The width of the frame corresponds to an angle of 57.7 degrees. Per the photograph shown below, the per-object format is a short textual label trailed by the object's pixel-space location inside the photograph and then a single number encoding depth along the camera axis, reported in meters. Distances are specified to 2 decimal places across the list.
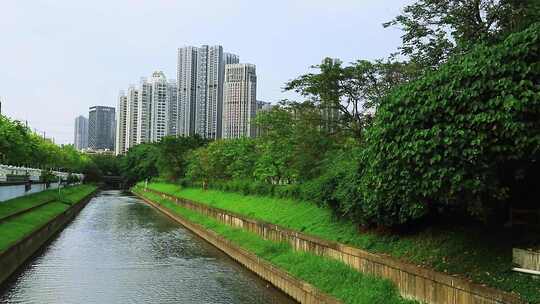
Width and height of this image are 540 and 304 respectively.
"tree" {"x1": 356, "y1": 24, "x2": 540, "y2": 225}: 8.98
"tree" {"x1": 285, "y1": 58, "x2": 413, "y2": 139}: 23.86
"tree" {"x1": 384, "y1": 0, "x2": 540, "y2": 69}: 13.37
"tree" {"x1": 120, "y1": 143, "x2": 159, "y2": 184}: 113.30
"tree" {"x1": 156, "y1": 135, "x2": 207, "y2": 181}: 80.81
